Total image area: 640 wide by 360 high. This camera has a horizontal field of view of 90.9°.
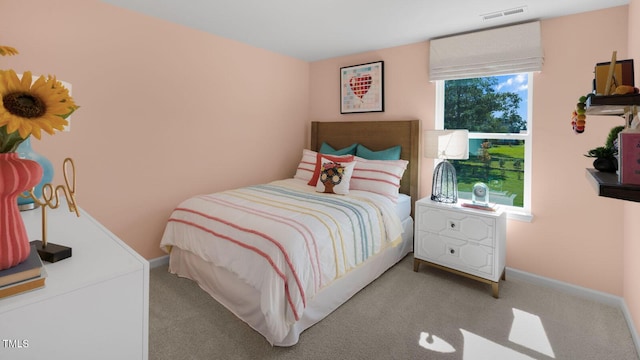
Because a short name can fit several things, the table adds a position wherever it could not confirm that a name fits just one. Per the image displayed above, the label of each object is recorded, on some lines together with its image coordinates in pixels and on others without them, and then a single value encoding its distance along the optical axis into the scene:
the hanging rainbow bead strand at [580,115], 1.42
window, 2.94
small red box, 1.06
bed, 1.91
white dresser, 0.71
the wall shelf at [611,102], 1.08
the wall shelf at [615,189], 1.03
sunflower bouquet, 0.67
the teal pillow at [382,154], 3.52
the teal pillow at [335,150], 3.86
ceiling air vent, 2.54
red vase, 0.74
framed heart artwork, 3.78
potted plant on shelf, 1.34
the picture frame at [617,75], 1.28
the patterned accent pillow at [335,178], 3.09
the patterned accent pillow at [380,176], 3.17
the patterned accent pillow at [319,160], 3.38
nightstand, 2.60
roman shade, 2.74
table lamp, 2.89
